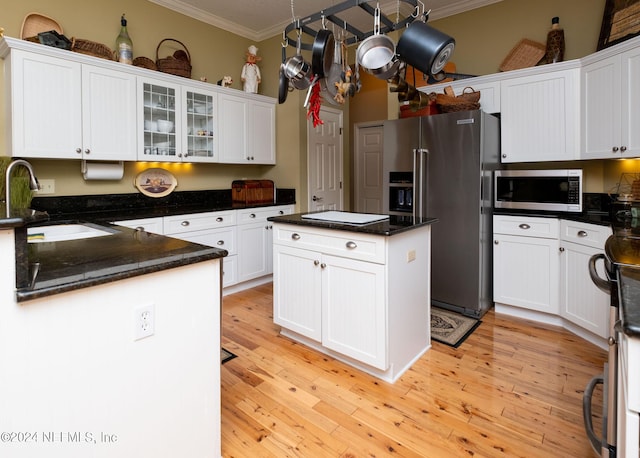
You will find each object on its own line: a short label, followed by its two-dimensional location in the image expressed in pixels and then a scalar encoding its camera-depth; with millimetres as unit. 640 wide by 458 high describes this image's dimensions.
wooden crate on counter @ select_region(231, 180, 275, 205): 4266
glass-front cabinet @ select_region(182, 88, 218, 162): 3686
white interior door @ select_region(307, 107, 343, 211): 4629
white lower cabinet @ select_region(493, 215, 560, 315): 2902
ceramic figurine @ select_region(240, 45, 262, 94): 4273
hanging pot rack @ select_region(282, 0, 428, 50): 1946
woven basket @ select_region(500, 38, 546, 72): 3395
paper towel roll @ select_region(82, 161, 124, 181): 3168
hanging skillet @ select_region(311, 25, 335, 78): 2057
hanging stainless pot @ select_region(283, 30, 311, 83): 2338
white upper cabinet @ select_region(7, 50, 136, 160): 2609
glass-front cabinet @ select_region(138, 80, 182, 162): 3330
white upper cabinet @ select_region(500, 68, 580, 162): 2904
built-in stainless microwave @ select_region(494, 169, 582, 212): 2863
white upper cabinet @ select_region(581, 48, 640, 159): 2480
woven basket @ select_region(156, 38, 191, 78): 3574
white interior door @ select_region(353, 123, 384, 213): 5852
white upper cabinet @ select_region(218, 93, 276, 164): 3986
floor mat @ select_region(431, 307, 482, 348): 2735
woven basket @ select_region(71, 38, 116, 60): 2971
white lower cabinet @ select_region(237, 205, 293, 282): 3900
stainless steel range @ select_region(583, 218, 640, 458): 1260
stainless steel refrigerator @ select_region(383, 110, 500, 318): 3049
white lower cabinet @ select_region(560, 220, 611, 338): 2473
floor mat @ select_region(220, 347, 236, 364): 2422
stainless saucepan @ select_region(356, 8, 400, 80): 2016
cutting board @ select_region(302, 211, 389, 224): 2348
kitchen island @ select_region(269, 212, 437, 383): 2117
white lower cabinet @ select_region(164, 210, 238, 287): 3342
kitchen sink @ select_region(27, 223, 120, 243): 2170
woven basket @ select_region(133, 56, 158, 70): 3408
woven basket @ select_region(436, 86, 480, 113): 3115
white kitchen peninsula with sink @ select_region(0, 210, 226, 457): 987
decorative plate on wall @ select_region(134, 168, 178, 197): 3657
